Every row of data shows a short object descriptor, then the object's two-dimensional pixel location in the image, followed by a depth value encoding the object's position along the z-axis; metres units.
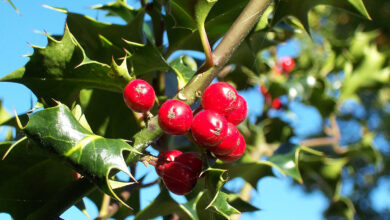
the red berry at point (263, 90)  0.39
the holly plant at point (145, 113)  0.16
